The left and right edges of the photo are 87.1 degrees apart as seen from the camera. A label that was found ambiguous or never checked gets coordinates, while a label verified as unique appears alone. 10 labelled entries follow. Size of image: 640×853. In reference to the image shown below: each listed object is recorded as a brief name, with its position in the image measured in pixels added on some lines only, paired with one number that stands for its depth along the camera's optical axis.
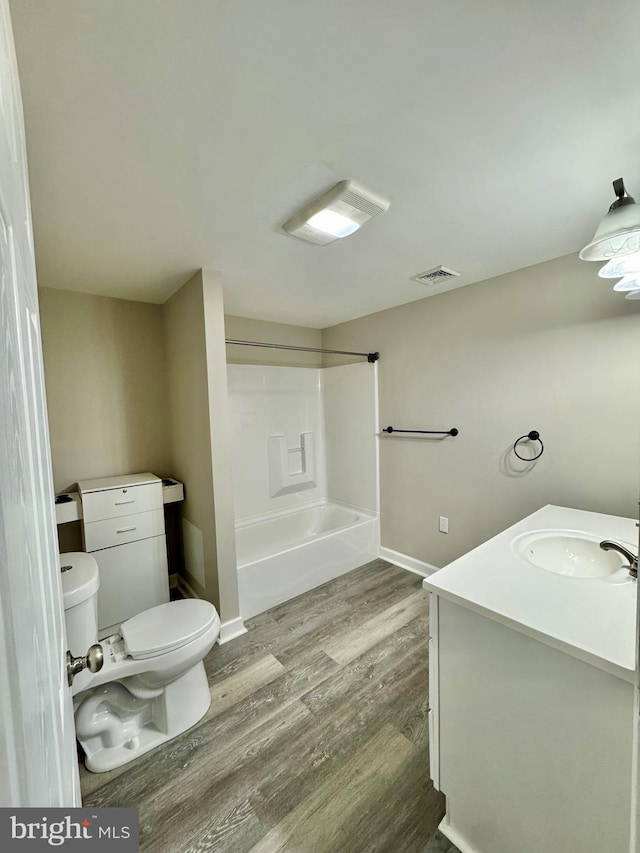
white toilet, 1.39
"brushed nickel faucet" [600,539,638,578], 1.02
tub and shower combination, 2.92
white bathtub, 2.27
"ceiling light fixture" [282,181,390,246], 1.27
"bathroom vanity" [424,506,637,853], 0.79
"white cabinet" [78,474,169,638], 2.08
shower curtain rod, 2.96
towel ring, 2.03
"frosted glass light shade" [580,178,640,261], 1.00
